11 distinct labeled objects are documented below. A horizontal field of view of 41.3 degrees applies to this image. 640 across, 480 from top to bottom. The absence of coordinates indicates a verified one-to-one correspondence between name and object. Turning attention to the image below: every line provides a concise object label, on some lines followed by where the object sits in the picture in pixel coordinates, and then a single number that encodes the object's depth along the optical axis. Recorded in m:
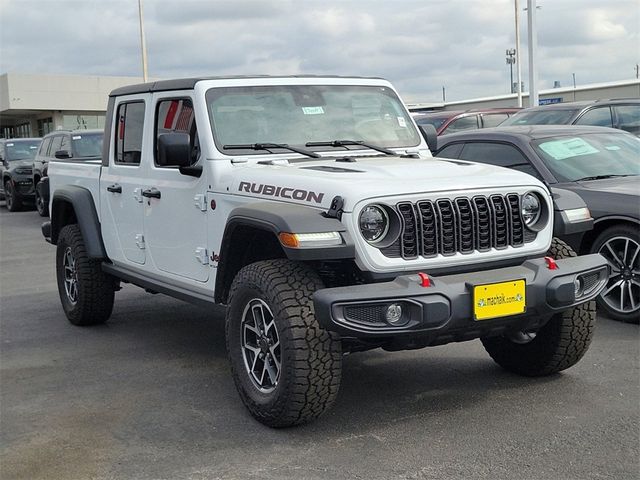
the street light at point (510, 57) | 51.53
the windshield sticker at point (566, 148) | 7.51
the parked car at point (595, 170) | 6.56
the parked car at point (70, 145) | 15.84
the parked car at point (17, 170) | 19.77
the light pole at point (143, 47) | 38.75
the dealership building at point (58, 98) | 48.91
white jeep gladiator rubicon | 4.26
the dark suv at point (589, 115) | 10.49
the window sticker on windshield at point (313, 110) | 5.77
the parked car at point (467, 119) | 14.65
